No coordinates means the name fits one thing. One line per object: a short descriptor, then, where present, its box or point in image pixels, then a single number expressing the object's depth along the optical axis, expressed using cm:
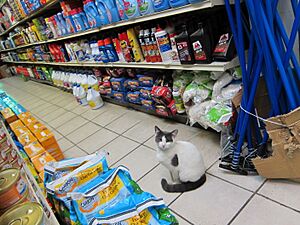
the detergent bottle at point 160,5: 154
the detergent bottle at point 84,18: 259
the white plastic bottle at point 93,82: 310
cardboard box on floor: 105
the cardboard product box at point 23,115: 226
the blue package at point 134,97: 241
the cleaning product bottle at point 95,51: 268
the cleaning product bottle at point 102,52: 250
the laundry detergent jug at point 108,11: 205
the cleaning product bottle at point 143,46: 195
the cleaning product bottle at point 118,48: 227
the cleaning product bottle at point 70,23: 279
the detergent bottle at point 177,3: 141
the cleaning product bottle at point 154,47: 184
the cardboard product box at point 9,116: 224
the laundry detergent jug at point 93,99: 303
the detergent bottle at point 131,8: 181
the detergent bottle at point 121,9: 192
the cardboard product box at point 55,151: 201
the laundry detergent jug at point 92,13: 230
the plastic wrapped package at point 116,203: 84
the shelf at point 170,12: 128
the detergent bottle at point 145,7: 168
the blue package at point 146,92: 220
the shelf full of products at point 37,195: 76
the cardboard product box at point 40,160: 155
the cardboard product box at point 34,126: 208
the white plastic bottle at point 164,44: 172
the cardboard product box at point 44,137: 195
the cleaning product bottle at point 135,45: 206
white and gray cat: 134
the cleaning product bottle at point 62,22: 303
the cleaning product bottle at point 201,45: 140
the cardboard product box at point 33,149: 168
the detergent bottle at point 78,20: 264
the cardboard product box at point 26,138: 184
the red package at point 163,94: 195
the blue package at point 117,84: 260
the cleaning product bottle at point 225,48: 136
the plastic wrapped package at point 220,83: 148
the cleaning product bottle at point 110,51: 240
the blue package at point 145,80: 215
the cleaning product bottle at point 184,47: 151
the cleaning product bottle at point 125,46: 215
